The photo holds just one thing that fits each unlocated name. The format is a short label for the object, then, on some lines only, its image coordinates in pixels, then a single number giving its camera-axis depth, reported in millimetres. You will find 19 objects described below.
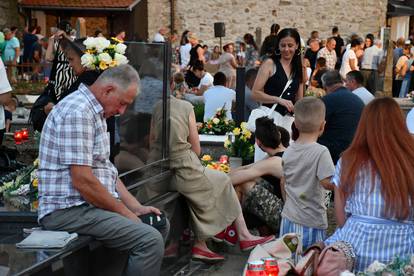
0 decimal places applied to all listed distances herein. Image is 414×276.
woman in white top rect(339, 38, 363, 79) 21647
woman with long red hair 4383
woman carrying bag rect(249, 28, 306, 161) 7996
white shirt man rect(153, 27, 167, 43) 25453
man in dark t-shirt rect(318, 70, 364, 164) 8164
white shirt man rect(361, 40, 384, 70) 22488
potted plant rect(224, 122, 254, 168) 8500
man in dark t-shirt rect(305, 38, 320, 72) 22609
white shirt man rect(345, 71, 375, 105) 10117
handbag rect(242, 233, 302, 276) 4812
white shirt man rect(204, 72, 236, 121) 11742
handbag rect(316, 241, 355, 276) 4367
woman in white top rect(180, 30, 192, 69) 24141
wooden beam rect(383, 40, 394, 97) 19984
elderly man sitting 4586
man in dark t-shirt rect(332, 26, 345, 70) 24781
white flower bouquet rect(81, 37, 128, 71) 5793
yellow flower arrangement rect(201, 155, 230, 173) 7672
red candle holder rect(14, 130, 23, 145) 9297
